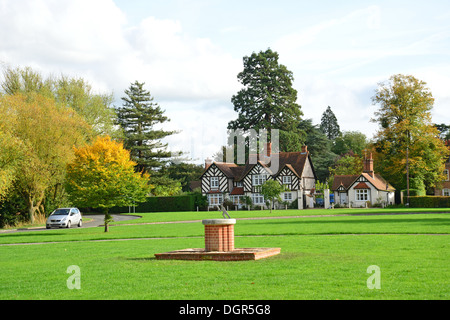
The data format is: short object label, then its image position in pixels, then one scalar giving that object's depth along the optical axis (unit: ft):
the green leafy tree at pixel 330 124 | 406.21
